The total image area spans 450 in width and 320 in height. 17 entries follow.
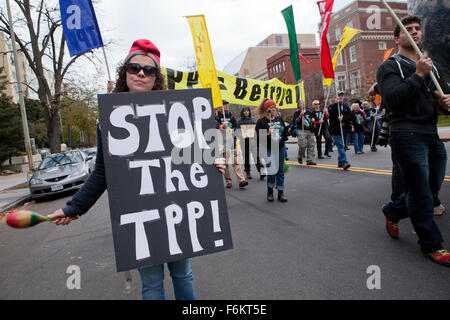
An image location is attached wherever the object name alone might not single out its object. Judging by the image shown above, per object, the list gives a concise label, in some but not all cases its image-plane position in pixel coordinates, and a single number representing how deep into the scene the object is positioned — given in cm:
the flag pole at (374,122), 1106
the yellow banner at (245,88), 803
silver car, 870
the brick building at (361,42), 3681
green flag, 925
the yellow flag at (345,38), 898
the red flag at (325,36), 826
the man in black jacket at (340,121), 801
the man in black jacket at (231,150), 734
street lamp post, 1371
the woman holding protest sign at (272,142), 546
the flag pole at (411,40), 239
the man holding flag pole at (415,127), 268
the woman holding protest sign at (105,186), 187
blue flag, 662
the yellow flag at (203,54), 673
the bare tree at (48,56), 1769
